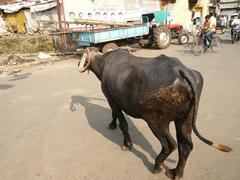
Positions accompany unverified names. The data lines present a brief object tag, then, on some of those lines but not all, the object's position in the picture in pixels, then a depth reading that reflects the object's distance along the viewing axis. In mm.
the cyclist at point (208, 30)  8572
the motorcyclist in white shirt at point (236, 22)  11090
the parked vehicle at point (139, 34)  8151
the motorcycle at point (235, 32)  10953
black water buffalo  1935
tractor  10099
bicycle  8819
